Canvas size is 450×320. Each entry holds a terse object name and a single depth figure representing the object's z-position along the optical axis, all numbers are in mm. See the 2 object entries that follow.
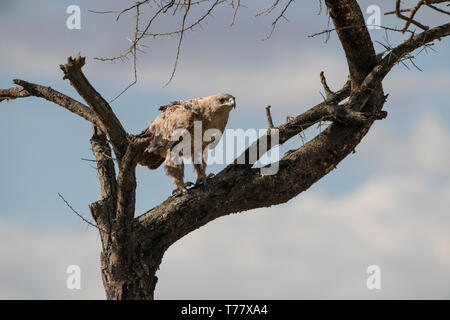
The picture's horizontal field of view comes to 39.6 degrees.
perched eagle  7094
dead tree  5641
